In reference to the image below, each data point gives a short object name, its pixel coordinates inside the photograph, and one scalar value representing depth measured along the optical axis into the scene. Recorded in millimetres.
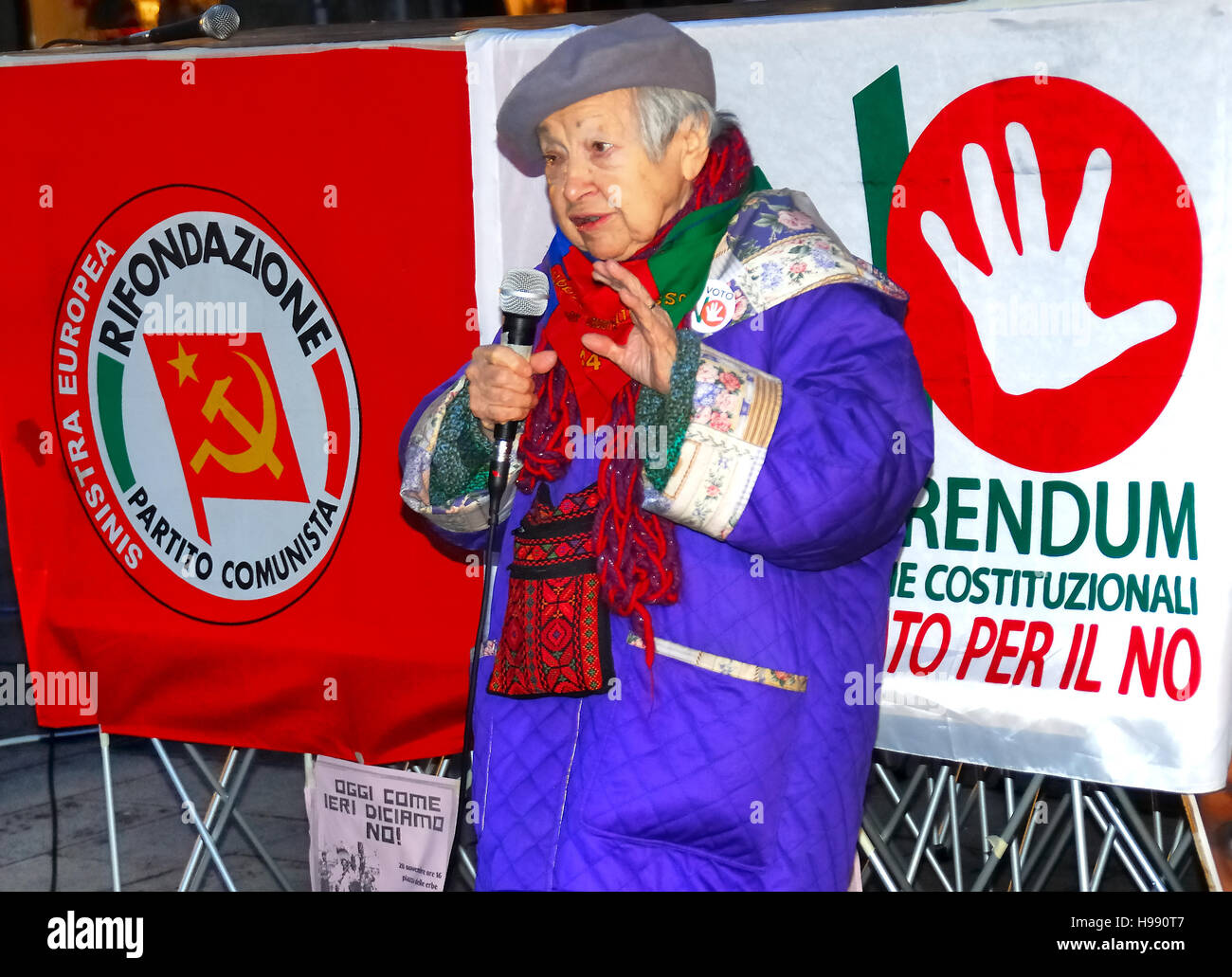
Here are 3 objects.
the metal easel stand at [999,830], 2965
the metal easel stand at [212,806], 3462
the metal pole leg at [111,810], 3496
